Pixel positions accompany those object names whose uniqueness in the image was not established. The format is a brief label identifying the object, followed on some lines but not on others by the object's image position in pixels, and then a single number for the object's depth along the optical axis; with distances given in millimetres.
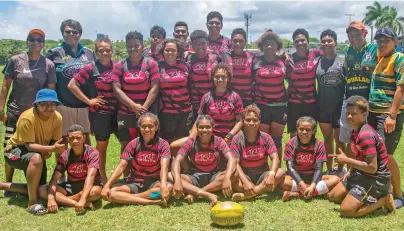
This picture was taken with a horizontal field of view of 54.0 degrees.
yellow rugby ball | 4711
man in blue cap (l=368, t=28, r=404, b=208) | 5445
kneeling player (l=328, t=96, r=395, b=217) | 5000
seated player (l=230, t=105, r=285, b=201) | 5836
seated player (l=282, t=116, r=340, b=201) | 5703
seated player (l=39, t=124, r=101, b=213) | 5473
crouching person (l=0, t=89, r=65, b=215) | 5465
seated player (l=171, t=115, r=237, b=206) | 5656
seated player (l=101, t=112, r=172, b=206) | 5652
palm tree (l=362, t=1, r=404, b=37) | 72562
